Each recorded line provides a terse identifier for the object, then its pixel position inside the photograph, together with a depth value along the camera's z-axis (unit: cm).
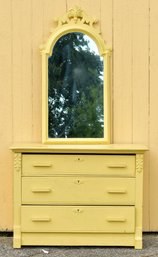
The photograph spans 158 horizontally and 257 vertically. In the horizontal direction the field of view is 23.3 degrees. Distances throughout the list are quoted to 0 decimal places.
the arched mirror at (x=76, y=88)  362
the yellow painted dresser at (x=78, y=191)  326
